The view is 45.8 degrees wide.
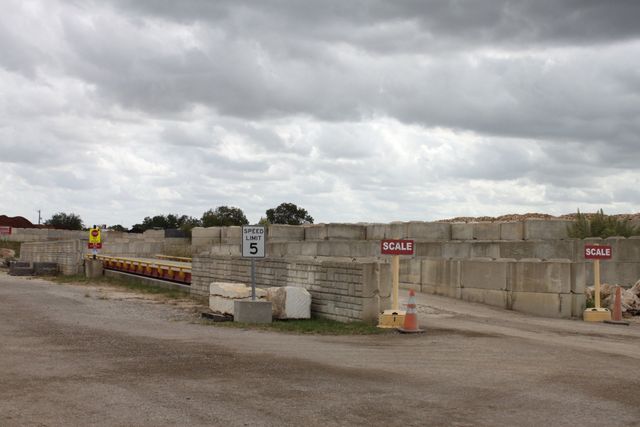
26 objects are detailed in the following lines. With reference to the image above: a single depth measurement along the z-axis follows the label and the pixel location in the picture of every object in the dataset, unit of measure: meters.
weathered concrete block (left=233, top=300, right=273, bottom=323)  16.36
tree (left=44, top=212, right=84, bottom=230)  129.93
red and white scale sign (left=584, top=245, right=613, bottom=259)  18.61
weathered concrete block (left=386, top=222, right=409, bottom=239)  28.62
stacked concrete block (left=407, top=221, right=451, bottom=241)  27.25
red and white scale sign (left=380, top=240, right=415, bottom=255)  15.58
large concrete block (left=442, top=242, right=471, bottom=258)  24.20
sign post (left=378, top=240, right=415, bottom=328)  15.27
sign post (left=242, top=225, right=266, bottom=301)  16.33
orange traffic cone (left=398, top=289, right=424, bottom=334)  14.48
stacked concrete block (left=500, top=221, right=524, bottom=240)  24.70
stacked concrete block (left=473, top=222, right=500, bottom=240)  25.48
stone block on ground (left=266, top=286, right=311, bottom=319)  16.73
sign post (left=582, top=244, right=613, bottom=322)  18.16
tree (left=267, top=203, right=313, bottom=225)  91.12
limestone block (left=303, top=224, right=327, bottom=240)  32.25
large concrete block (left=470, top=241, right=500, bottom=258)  23.59
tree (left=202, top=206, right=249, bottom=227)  78.36
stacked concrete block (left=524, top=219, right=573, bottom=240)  24.50
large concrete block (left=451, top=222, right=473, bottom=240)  26.47
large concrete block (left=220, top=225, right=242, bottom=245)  37.62
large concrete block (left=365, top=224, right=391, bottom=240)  29.34
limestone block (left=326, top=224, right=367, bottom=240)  31.28
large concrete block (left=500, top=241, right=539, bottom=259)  22.97
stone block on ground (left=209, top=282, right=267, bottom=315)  17.20
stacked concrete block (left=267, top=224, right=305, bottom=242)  33.94
